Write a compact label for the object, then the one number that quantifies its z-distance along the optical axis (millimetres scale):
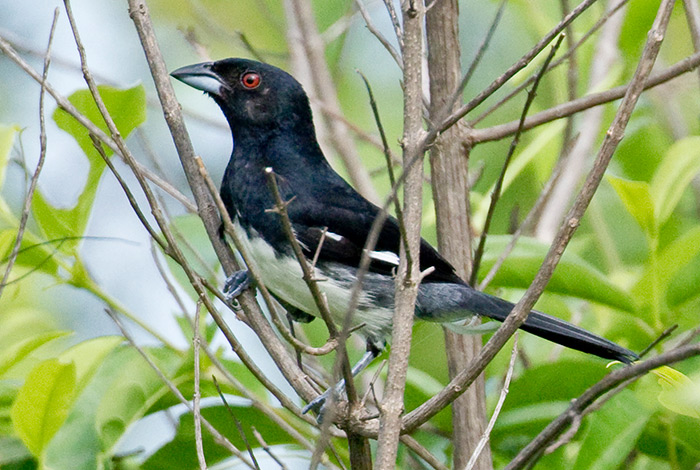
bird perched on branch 5184
